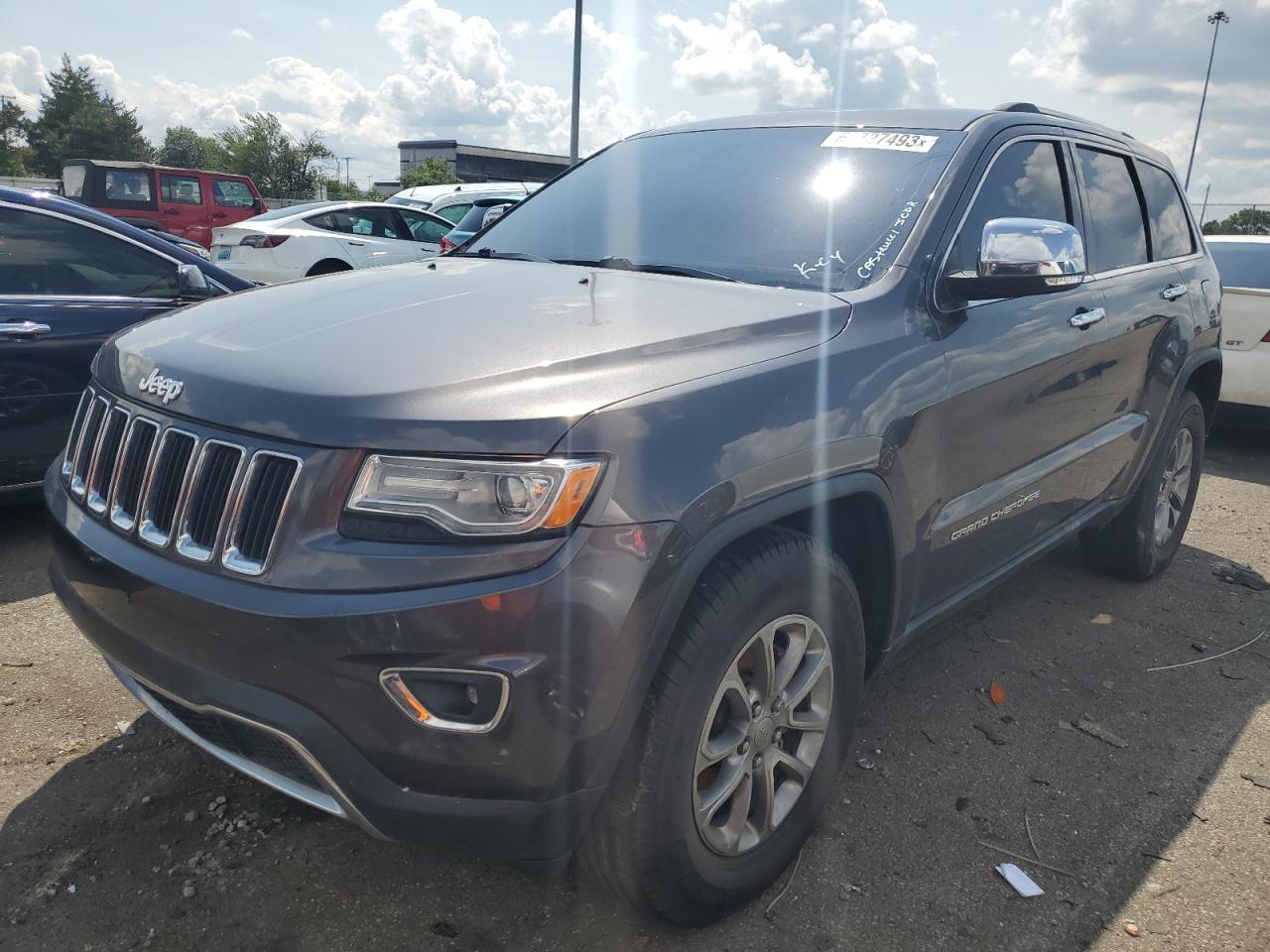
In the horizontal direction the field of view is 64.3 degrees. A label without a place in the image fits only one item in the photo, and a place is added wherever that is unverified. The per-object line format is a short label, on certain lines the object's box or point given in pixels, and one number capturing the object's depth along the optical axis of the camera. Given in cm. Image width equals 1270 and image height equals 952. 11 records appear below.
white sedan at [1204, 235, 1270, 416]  700
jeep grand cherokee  178
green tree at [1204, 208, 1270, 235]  2912
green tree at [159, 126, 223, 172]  6624
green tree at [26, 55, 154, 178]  5438
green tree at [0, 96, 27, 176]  4781
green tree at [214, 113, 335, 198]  5791
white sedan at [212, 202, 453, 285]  1124
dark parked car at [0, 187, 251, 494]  422
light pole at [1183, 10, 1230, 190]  4419
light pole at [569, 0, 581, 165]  1665
